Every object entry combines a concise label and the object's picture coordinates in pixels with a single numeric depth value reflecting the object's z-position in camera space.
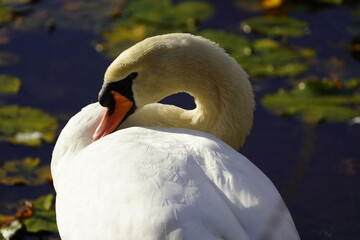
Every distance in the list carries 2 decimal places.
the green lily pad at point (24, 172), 9.52
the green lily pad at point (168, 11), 12.77
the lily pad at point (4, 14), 12.87
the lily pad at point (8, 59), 11.77
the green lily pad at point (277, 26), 12.46
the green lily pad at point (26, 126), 10.18
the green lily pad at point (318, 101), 10.60
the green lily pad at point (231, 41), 11.84
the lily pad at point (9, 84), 11.05
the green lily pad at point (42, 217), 8.64
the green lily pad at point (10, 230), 8.52
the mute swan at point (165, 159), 5.72
